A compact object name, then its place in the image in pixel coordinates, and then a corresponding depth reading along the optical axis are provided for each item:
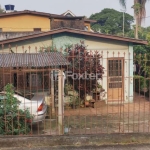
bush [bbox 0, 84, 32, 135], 6.03
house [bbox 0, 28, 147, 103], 12.35
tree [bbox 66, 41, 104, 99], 11.24
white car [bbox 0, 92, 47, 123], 7.46
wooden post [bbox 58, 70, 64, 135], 6.36
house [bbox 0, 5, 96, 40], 21.38
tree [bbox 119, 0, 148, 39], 28.36
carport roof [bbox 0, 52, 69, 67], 6.86
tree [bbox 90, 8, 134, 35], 52.54
